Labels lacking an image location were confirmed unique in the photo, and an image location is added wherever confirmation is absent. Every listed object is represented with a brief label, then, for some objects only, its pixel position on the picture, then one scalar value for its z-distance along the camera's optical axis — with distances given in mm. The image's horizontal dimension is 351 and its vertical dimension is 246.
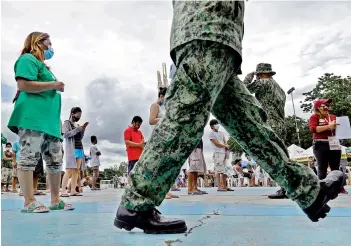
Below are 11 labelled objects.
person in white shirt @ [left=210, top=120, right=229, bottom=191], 7812
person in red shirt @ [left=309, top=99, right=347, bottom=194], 5594
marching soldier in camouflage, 1651
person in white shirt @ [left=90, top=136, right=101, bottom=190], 10450
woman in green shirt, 3279
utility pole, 37081
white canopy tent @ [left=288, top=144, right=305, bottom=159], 20225
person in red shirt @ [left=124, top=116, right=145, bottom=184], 6207
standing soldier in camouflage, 5062
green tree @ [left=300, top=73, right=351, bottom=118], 36594
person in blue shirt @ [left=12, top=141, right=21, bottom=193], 9656
